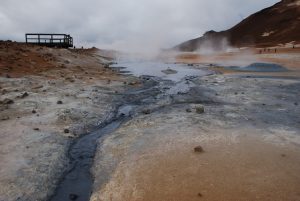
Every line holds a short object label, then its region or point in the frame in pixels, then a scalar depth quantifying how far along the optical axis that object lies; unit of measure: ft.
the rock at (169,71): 36.60
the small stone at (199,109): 16.73
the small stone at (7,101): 17.77
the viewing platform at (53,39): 53.44
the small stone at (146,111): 17.38
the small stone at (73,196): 9.20
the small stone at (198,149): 11.67
